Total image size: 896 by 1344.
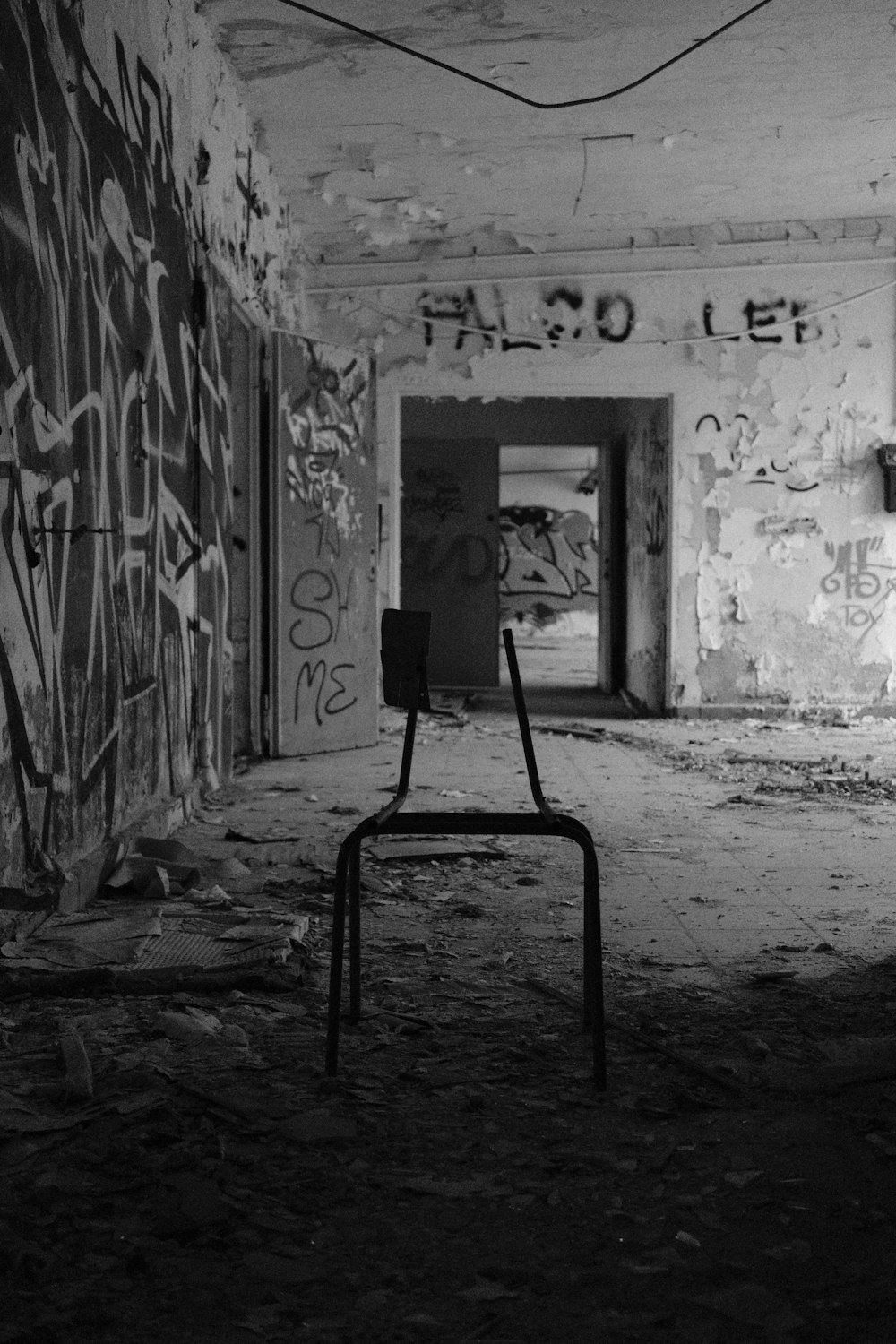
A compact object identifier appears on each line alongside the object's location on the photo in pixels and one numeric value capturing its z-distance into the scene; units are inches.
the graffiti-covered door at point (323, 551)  277.1
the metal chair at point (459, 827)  86.3
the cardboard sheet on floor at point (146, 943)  114.9
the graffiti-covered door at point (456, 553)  465.4
